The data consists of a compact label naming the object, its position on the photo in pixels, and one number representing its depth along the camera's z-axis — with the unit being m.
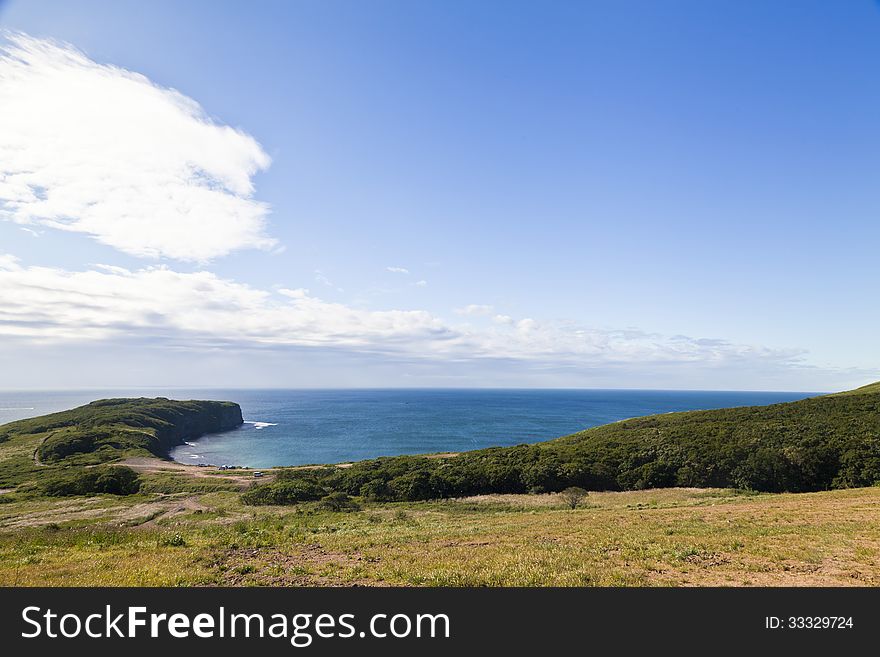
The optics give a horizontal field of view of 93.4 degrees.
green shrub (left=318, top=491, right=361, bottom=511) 41.24
